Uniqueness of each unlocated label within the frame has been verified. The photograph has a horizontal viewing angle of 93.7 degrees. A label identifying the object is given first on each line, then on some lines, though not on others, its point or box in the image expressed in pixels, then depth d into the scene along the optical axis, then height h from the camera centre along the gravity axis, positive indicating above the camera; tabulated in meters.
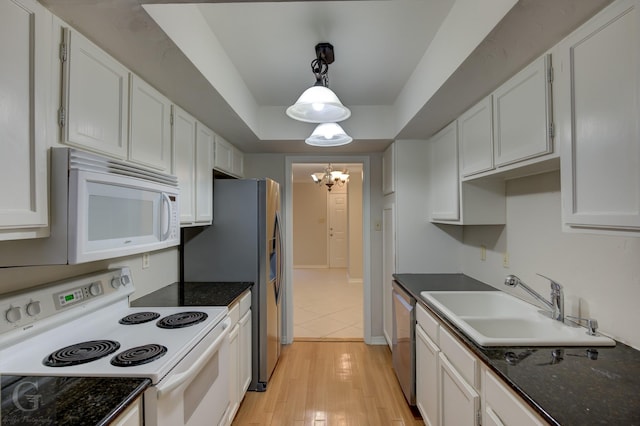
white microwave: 1.04 +0.02
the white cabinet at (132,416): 0.89 -0.62
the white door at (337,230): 8.13 -0.33
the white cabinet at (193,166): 1.97 +0.37
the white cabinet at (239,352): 1.99 -0.97
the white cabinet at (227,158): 2.64 +0.58
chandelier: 5.86 +0.83
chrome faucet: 1.49 -0.43
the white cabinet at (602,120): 0.90 +0.32
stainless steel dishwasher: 2.15 -0.94
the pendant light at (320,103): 1.61 +0.64
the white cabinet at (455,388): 1.05 -0.76
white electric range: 1.08 -0.54
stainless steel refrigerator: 2.50 -0.25
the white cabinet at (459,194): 2.15 +0.18
